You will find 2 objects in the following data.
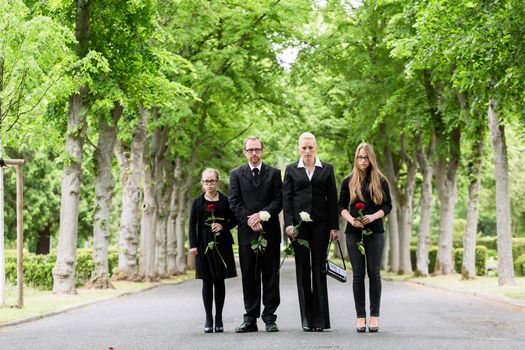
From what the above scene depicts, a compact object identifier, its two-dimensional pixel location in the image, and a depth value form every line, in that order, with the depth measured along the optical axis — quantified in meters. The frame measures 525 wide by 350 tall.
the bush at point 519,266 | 31.81
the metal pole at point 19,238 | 15.12
